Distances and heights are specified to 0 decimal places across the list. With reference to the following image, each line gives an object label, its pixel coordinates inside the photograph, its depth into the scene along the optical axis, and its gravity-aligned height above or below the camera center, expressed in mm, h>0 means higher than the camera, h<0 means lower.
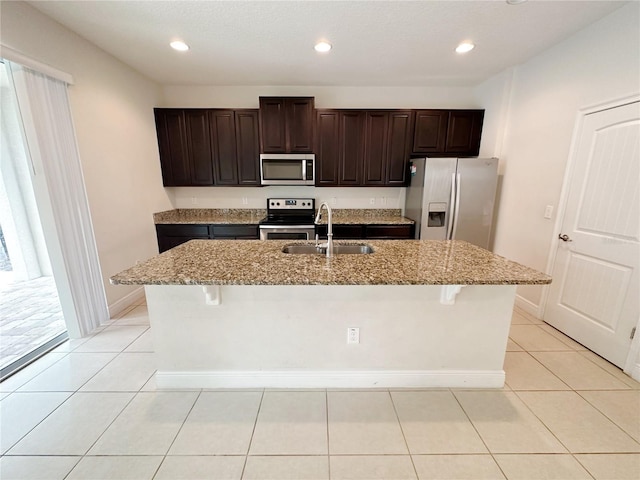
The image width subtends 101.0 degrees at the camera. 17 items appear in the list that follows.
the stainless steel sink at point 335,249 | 2008 -469
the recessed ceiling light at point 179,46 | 2430 +1302
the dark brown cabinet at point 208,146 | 3523 +544
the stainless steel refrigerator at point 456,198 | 3088 -122
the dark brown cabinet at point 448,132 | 3506 +730
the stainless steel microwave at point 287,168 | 3510 +247
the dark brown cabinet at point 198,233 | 3543 -614
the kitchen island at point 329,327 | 1652 -890
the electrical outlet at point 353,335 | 1714 -947
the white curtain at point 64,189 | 2021 -23
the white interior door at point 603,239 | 1939 -402
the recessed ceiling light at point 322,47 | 2448 +1302
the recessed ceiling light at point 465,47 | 2459 +1312
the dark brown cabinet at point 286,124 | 3414 +809
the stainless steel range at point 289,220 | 3508 -453
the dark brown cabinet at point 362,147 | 3516 +538
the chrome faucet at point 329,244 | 1759 -375
